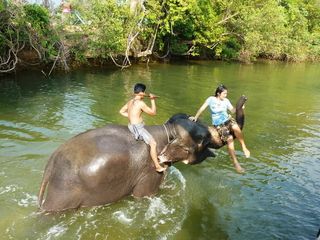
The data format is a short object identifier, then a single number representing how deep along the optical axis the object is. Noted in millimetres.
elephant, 4986
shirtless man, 5567
